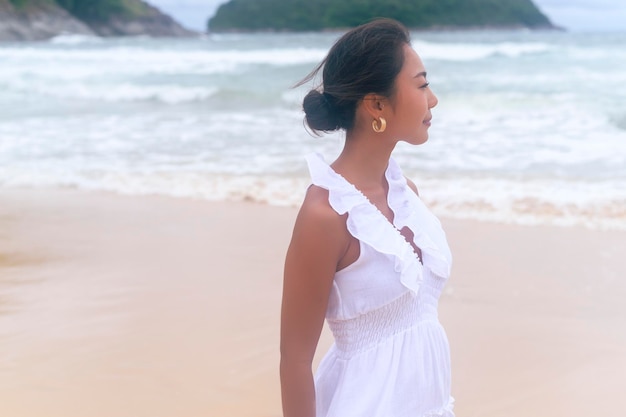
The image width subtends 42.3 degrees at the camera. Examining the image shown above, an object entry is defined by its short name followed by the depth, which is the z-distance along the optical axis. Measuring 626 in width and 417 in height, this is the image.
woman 1.67
